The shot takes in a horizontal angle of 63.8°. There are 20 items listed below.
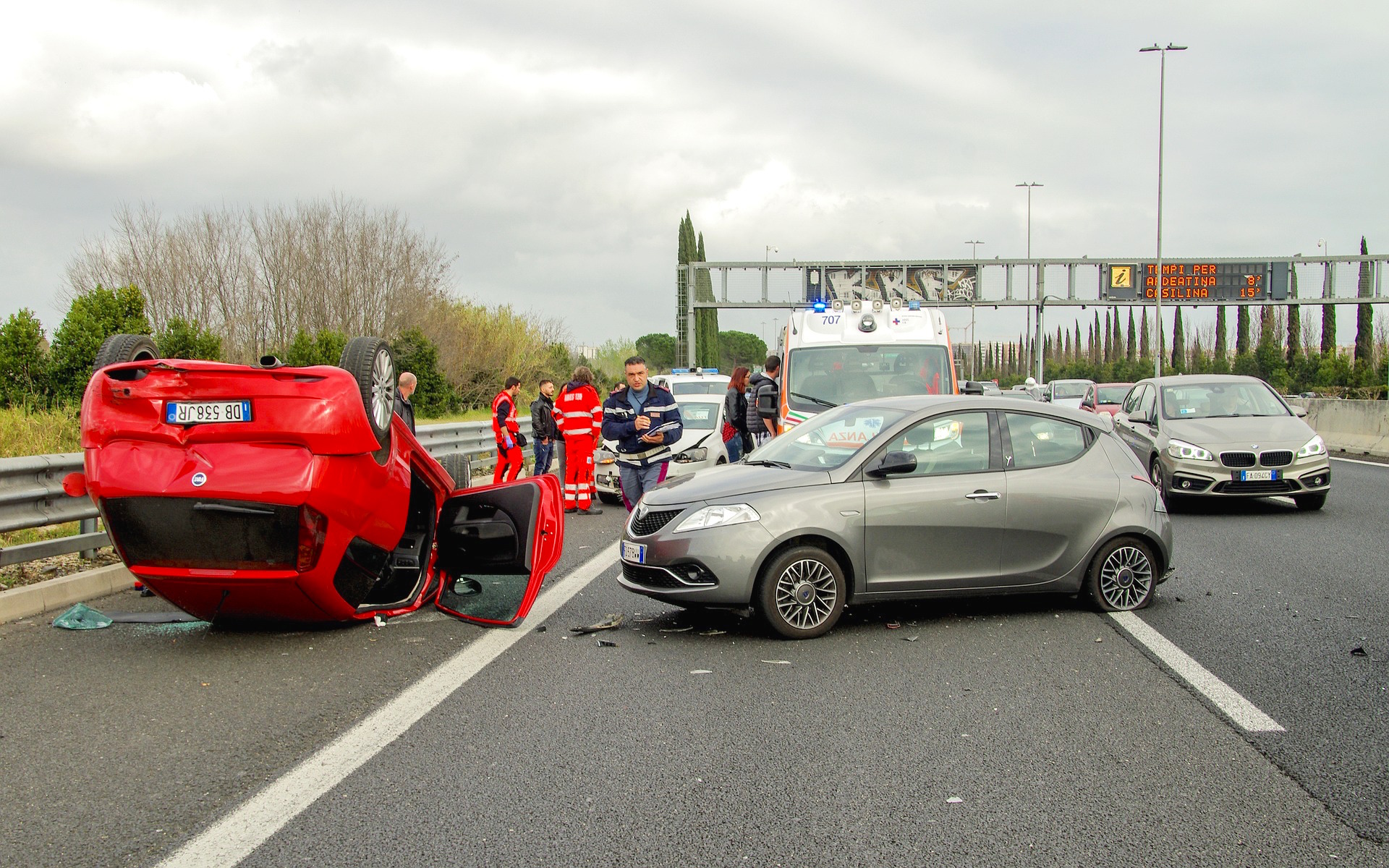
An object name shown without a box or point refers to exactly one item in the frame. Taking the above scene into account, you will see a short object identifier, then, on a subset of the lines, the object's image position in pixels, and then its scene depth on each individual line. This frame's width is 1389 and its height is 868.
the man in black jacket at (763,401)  13.03
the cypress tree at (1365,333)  61.89
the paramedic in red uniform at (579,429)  13.37
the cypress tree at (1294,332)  66.62
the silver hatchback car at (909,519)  6.56
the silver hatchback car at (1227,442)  12.57
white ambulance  13.12
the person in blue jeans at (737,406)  13.66
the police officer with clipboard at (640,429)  10.84
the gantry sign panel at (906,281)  48.00
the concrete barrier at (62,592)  7.23
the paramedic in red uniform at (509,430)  14.77
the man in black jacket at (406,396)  11.25
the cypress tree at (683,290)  67.38
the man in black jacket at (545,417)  14.91
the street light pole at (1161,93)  36.36
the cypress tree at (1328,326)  69.80
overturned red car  5.73
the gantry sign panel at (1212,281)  45.06
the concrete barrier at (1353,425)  22.21
